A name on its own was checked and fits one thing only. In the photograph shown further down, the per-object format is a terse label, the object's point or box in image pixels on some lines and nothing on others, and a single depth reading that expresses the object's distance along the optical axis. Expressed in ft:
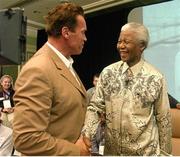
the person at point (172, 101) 13.73
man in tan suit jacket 4.19
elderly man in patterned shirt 5.84
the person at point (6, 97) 12.84
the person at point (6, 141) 9.07
